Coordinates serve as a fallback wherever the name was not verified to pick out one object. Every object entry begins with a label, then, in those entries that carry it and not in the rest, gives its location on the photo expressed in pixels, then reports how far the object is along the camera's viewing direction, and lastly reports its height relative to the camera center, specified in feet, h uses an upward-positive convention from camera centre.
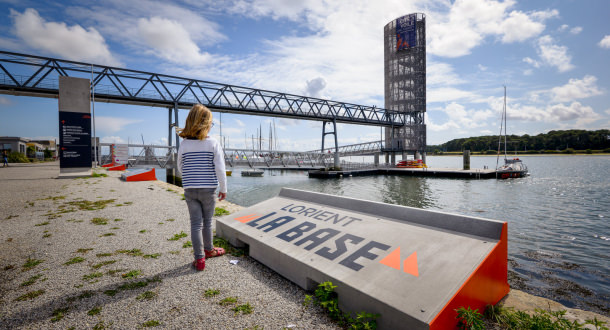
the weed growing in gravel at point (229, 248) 13.97 -5.14
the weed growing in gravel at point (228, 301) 9.19 -5.14
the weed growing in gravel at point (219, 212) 23.21 -5.12
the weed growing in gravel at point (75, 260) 12.69 -5.04
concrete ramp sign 7.38 -3.80
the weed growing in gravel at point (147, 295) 9.54 -5.11
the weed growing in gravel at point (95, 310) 8.62 -5.09
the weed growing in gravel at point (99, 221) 20.44 -5.07
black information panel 57.98 +4.29
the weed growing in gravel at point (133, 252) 13.87 -5.11
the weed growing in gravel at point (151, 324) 8.07 -5.15
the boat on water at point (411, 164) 162.30 -6.64
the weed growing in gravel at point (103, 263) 12.27 -5.08
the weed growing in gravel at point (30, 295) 9.44 -5.02
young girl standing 11.23 -0.50
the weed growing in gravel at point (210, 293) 9.75 -5.14
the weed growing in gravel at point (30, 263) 12.25 -5.04
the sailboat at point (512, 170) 120.37 -8.45
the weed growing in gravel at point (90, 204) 26.17 -4.99
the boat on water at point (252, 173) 146.69 -9.92
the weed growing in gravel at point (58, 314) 8.27 -5.06
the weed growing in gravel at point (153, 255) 13.47 -5.12
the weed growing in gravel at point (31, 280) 10.57 -5.03
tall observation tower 189.37 +54.82
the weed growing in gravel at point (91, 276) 11.14 -5.08
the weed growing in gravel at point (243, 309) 8.71 -5.15
